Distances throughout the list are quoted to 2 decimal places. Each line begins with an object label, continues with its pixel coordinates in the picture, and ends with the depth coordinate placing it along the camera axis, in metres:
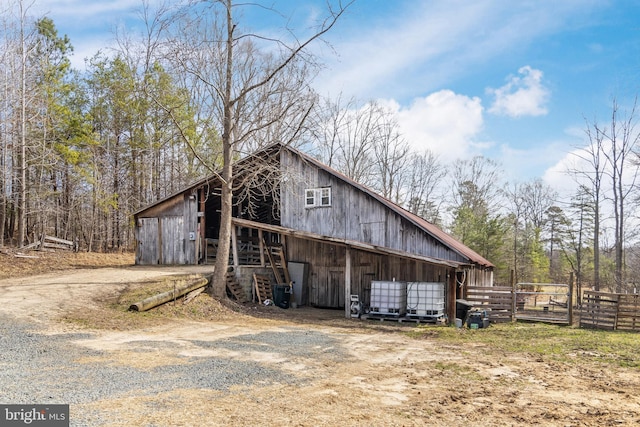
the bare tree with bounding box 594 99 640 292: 27.43
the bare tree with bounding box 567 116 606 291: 28.97
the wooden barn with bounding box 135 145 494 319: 16.58
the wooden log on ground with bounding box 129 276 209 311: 12.84
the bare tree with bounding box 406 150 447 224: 41.91
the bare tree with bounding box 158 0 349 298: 15.18
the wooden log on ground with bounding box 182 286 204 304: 14.41
